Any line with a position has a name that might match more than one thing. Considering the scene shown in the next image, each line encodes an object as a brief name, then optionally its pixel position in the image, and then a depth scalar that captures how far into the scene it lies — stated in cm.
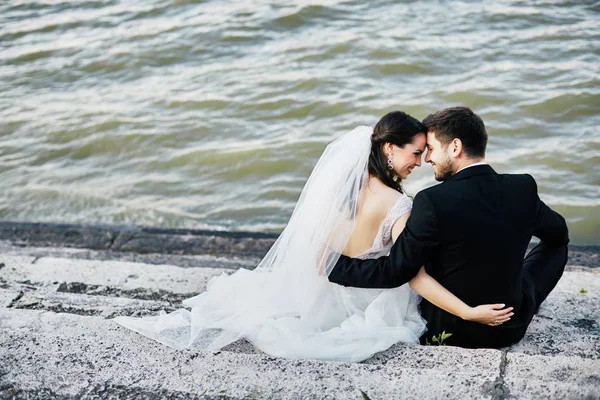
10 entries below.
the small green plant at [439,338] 358
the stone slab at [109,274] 447
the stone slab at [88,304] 376
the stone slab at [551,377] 264
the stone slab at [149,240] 588
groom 329
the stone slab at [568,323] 338
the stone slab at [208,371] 276
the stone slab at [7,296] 374
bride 343
